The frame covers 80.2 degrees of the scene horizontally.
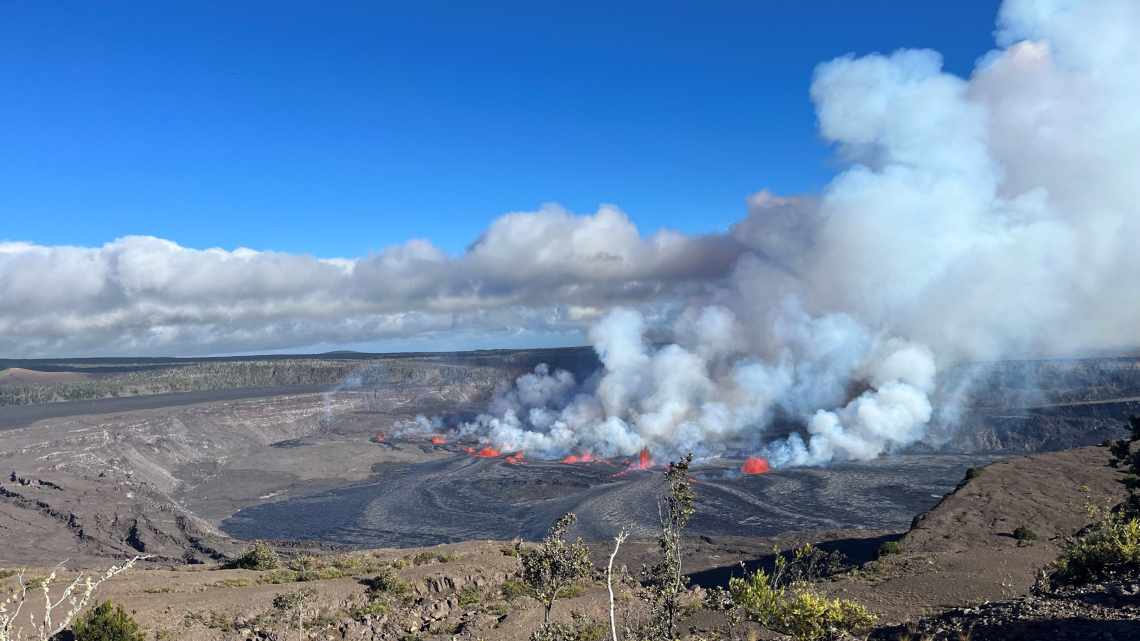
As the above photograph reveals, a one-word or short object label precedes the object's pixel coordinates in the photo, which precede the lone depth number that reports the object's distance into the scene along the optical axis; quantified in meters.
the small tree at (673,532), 15.51
